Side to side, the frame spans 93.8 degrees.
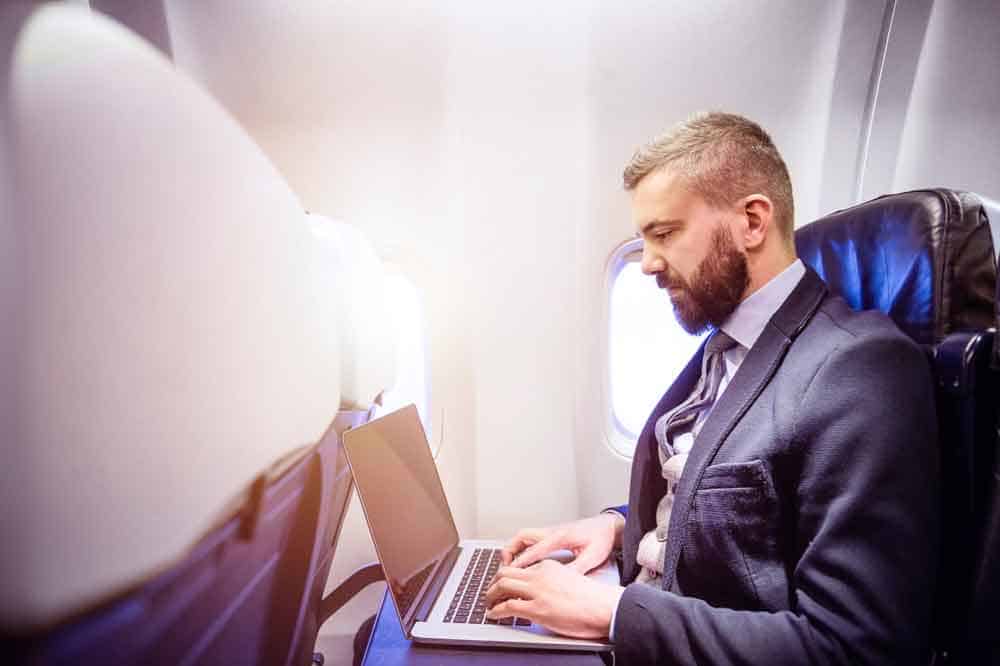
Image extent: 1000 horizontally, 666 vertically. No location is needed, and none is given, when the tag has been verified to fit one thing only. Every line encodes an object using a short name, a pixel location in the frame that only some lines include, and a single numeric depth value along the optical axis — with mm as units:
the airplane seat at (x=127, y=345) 362
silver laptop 983
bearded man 724
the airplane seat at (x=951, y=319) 793
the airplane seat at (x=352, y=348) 1111
